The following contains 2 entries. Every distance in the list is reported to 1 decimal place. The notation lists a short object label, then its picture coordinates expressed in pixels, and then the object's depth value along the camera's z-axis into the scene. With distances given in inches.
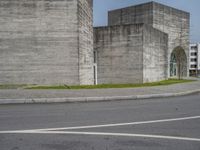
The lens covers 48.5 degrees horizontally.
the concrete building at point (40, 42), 700.7
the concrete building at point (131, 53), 916.0
